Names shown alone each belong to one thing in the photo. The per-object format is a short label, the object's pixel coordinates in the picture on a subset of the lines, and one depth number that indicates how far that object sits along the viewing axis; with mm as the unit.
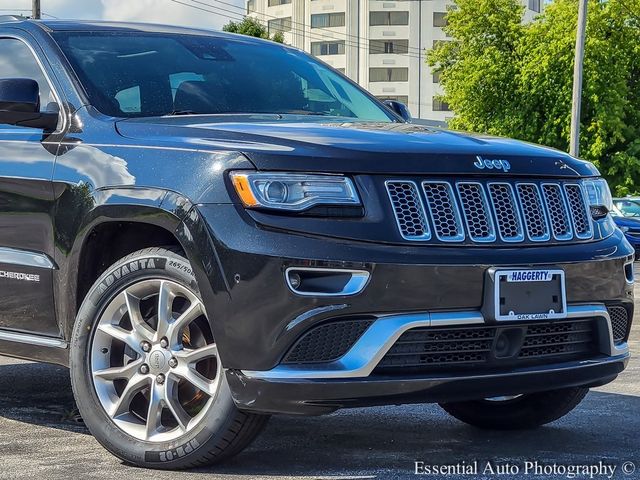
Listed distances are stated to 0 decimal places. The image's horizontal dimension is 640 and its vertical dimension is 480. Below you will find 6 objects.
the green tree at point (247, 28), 59038
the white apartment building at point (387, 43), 90438
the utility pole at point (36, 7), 34119
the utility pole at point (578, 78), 29922
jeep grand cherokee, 4262
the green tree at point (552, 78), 43531
